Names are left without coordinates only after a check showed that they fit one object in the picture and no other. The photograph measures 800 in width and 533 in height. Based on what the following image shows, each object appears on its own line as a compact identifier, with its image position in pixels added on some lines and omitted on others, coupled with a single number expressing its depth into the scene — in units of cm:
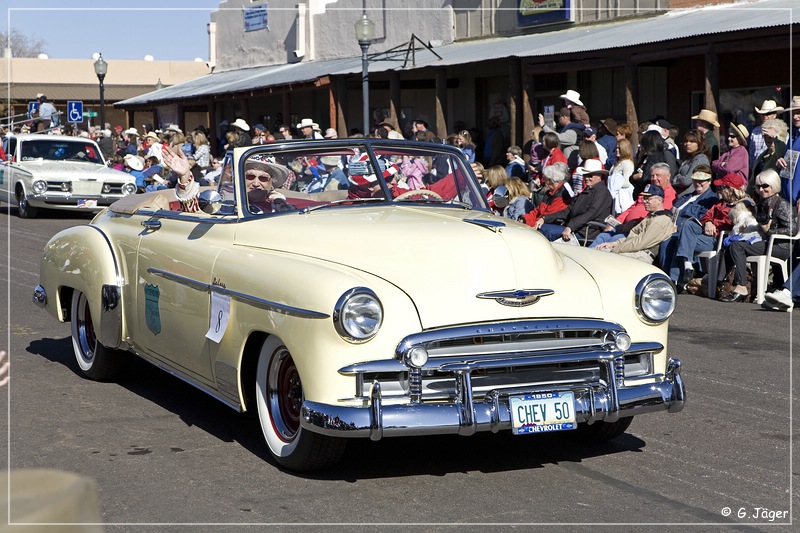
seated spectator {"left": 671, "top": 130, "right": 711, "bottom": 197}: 1343
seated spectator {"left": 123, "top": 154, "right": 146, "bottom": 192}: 2323
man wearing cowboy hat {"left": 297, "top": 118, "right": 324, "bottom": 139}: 2198
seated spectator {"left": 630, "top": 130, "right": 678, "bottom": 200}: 1407
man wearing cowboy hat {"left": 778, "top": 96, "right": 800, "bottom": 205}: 1191
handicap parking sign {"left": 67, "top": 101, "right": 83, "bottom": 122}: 3550
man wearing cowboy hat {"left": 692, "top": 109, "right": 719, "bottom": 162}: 1509
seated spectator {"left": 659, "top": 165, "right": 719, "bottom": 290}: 1229
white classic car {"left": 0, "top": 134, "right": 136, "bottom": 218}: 2131
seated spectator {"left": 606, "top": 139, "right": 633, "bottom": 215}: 1377
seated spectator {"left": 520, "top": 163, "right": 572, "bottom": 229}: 1346
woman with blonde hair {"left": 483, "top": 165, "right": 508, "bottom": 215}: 1464
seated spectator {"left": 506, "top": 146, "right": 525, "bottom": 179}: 1730
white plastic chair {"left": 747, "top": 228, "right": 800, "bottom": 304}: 1155
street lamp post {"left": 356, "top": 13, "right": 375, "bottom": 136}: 2248
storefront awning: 1656
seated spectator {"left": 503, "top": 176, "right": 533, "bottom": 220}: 1422
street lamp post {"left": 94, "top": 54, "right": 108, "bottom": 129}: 3353
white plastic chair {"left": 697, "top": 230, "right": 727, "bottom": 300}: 1202
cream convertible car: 508
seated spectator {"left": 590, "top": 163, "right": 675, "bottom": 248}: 1296
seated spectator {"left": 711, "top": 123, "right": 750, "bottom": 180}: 1346
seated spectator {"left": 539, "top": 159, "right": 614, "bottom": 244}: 1310
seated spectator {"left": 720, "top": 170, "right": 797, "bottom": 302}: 1165
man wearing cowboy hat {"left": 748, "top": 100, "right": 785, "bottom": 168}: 1408
